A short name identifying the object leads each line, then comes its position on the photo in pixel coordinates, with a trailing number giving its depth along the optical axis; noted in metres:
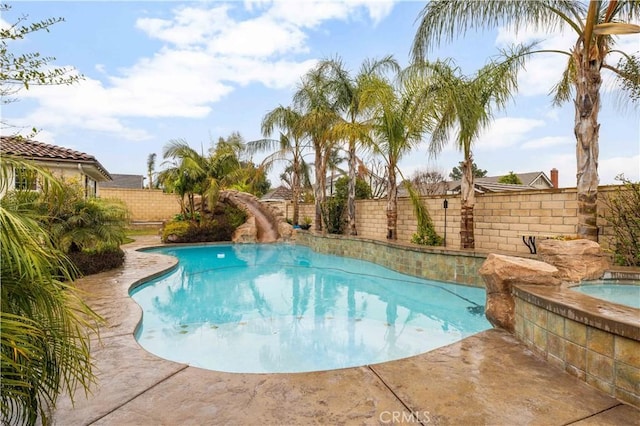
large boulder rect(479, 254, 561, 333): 3.87
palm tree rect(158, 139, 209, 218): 16.48
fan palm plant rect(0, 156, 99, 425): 1.50
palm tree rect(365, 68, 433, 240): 10.20
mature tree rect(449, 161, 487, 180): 40.05
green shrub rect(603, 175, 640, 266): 6.52
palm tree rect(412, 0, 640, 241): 6.41
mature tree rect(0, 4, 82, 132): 2.46
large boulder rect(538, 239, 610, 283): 5.00
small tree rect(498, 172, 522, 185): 27.47
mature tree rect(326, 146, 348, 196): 19.85
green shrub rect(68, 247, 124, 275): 8.11
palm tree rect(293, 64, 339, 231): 14.16
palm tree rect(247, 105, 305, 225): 16.83
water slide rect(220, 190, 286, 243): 19.20
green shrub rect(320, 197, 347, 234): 16.17
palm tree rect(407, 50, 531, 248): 8.30
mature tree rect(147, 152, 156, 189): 48.78
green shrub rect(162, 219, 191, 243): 16.30
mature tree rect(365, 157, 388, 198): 26.74
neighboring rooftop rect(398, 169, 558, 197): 29.98
